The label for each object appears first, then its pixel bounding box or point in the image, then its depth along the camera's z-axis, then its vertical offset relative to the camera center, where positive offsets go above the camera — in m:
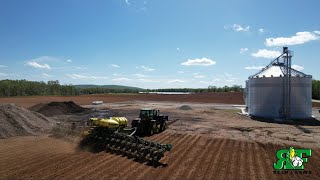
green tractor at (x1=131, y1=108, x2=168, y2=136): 14.55 -2.31
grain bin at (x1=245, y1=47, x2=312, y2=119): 22.89 +0.06
